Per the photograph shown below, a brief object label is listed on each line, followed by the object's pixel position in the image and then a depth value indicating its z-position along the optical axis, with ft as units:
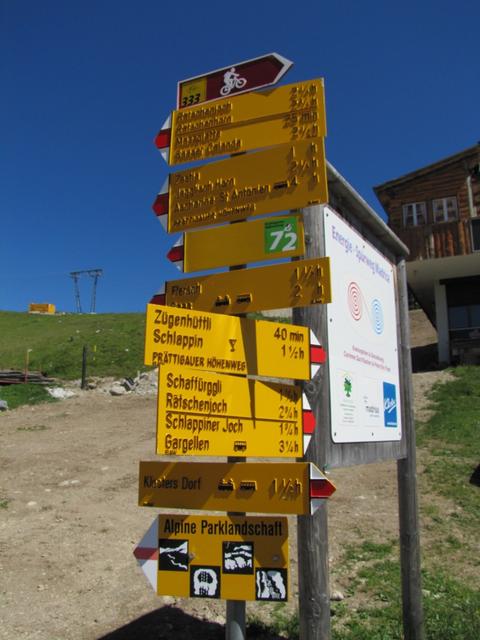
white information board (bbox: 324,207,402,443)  11.58
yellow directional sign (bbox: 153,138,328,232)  10.46
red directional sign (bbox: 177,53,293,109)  11.18
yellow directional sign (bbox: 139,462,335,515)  9.34
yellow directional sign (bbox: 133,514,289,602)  9.30
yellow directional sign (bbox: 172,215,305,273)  10.34
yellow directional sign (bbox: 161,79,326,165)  10.84
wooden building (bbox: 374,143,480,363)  68.13
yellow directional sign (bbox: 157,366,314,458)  8.61
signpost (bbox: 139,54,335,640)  9.18
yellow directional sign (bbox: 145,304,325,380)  8.91
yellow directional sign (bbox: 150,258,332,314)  9.93
